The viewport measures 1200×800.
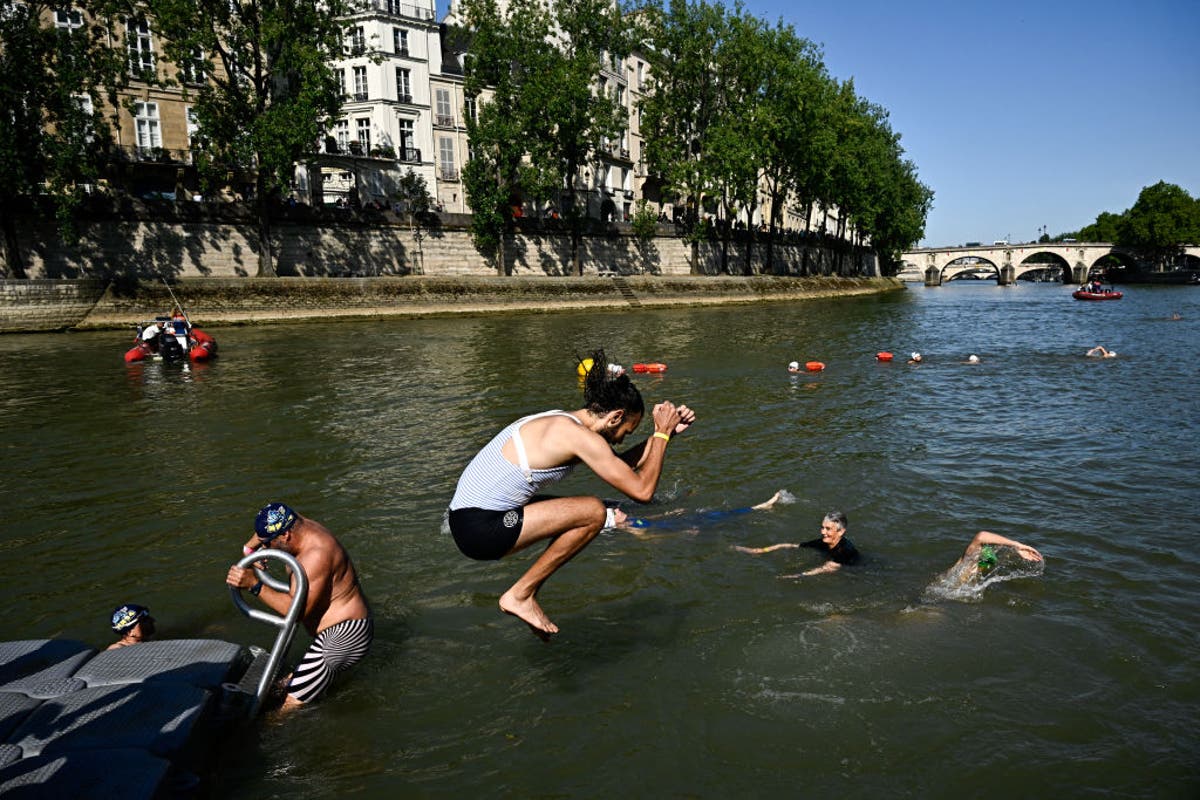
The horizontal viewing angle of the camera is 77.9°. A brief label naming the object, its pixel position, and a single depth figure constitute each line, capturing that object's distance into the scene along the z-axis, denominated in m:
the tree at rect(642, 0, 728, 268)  64.56
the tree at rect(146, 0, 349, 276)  40.72
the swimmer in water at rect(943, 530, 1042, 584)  7.96
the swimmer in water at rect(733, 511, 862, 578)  8.57
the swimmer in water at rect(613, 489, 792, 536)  10.05
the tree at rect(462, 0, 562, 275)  53.53
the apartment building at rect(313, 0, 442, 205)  61.03
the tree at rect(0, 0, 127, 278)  36.59
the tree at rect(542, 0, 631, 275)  53.56
